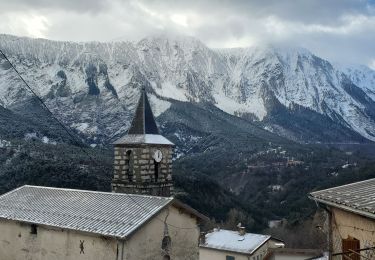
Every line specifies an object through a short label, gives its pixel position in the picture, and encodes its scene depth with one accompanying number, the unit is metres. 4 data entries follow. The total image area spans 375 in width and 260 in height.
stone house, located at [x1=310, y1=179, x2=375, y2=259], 11.57
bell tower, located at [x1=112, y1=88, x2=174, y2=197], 26.08
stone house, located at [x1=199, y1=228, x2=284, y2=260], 40.16
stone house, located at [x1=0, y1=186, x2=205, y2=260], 18.53
